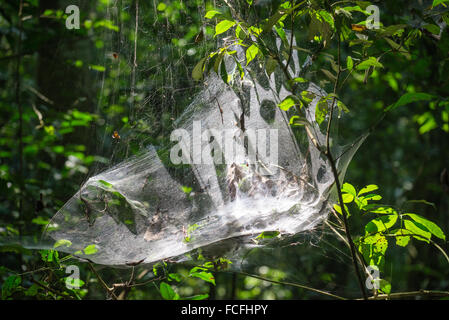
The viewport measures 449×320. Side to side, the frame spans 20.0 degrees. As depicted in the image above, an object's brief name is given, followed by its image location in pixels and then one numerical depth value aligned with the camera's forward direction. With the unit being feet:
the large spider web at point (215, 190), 13.13
